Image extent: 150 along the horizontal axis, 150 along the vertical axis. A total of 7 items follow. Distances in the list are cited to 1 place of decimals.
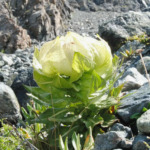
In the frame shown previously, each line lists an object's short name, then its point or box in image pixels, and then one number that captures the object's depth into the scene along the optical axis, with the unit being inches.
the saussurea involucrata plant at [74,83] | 68.5
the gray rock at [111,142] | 64.1
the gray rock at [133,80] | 114.6
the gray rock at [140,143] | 59.4
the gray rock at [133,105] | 81.4
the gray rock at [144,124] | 64.9
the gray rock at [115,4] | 1294.3
